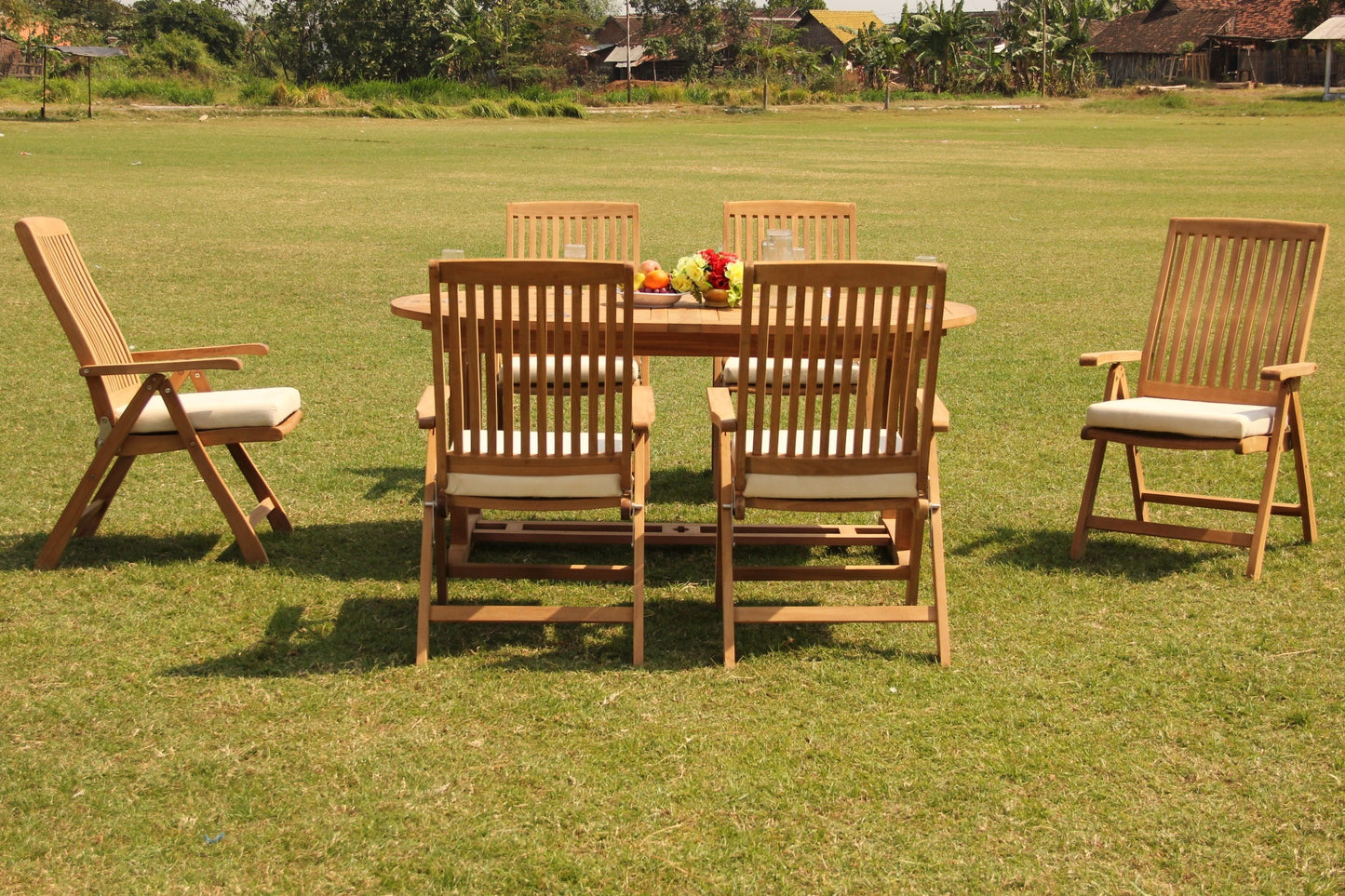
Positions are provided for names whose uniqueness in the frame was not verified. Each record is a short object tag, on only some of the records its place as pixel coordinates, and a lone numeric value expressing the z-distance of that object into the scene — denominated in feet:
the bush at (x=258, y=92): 171.67
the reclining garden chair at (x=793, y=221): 22.77
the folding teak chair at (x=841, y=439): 13.85
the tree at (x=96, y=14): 281.95
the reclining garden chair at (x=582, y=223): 22.61
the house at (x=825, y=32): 327.47
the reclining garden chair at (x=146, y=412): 17.19
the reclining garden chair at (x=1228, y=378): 17.79
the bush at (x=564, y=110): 171.22
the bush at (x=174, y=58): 204.74
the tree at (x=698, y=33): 299.58
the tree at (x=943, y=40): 232.73
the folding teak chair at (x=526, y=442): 13.83
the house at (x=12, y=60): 221.25
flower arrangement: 18.60
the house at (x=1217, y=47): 235.81
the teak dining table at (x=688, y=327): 17.44
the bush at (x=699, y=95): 207.72
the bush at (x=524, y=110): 170.60
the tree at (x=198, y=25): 267.59
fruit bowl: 18.75
